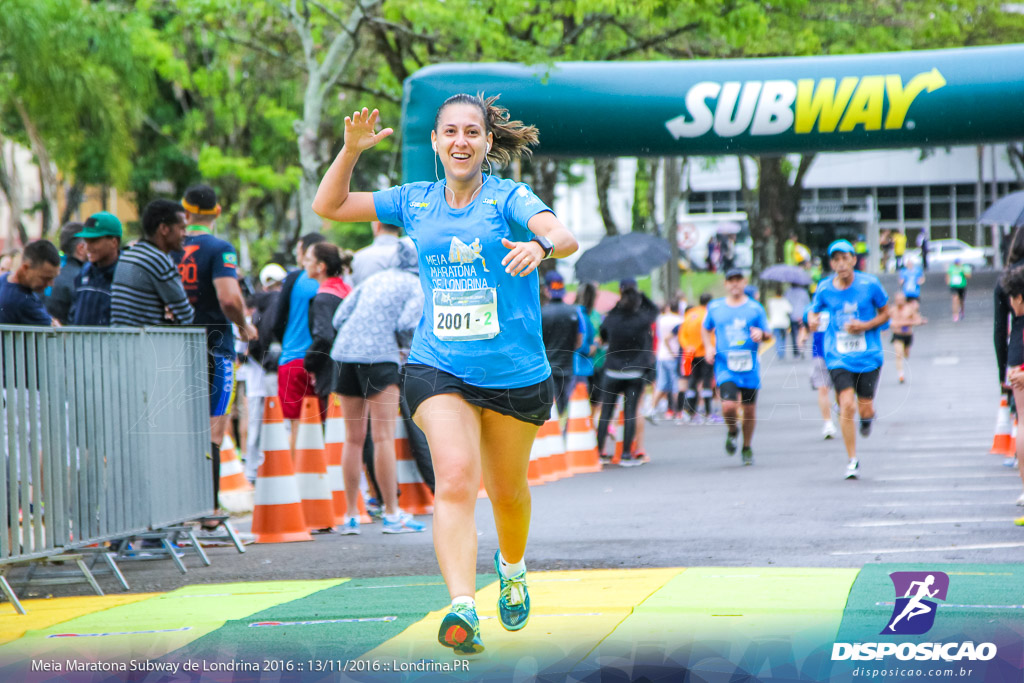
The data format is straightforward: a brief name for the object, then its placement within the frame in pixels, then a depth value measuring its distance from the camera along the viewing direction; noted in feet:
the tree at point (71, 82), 82.48
